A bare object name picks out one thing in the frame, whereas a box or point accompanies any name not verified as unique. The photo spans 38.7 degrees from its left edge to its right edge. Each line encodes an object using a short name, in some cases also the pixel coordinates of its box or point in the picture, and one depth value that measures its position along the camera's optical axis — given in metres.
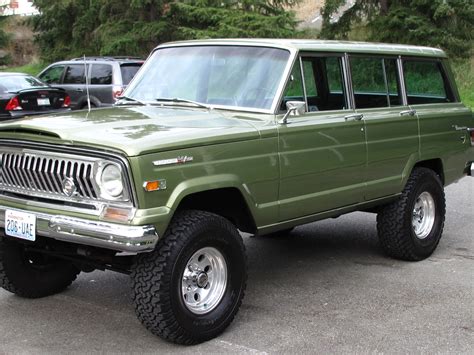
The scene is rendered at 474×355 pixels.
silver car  14.90
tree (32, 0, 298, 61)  19.16
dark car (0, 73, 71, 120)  13.84
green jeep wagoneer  4.03
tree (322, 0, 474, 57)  18.34
